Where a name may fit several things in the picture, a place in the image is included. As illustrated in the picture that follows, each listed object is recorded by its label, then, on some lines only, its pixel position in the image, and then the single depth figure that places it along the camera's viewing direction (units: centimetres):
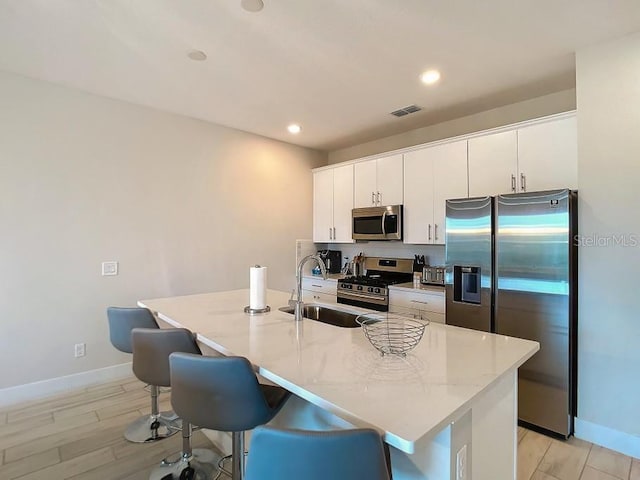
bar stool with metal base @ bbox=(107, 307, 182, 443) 225
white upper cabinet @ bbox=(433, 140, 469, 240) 338
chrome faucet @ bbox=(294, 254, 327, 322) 208
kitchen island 100
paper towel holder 227
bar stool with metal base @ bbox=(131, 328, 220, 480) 178
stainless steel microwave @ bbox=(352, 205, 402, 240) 395
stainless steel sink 228
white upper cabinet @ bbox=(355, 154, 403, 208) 400
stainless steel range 381
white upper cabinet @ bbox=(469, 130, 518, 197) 299
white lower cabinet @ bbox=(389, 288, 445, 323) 332
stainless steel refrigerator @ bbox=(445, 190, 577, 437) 239
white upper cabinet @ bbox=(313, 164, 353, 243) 456
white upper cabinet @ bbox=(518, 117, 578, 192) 264
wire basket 151
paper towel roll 229
